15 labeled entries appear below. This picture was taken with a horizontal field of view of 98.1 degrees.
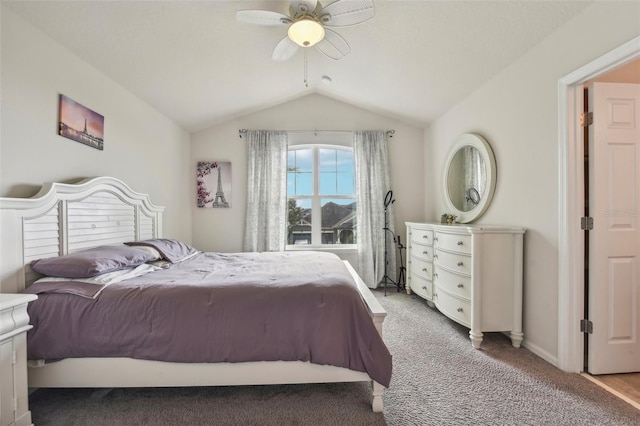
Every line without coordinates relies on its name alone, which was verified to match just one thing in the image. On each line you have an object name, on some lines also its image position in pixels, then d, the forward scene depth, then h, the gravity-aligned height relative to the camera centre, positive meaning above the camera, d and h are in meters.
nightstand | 1.29 -0.71
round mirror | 2.79 +0.37
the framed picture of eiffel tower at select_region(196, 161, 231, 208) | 4.12 +0.42
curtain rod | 4.23 +1.23
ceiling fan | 1.82 +1.33
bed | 1.55 -0.69
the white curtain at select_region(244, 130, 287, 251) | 4.05 +0.32
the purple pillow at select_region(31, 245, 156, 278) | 1.66 -0.31
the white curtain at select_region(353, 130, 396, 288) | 4.09 +0.06
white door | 1.91 -0.14
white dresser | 2.30 -0.59
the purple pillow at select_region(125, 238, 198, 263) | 2.41 -0.33
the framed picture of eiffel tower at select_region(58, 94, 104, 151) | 2.03 +0.71
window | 4.34 +0.24
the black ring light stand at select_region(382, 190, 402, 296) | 4.09 -0.24
